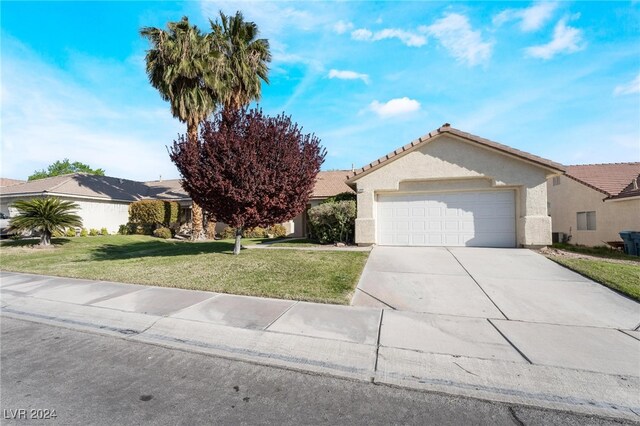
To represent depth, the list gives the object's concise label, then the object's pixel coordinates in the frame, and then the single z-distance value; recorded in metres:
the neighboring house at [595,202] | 14.38
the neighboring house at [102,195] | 20.52
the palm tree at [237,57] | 17.05
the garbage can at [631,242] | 10.80
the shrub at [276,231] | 20.40
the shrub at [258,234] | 20.31
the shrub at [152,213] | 20.86
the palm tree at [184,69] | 16.20
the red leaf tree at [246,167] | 9.55
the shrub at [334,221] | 12.91
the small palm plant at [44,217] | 14.26
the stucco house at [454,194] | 10.89
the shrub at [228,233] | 20.56
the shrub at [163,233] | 20.55
